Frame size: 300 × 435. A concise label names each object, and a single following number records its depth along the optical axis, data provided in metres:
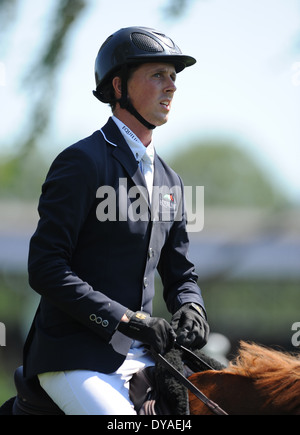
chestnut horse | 5.82
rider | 5.79
